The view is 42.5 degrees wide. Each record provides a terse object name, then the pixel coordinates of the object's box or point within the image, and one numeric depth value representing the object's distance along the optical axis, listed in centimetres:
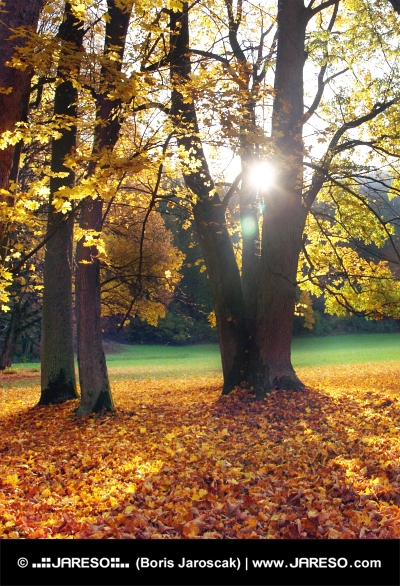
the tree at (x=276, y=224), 965
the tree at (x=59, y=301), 1057
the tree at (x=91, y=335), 927
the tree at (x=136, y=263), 2205
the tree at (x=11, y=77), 456
